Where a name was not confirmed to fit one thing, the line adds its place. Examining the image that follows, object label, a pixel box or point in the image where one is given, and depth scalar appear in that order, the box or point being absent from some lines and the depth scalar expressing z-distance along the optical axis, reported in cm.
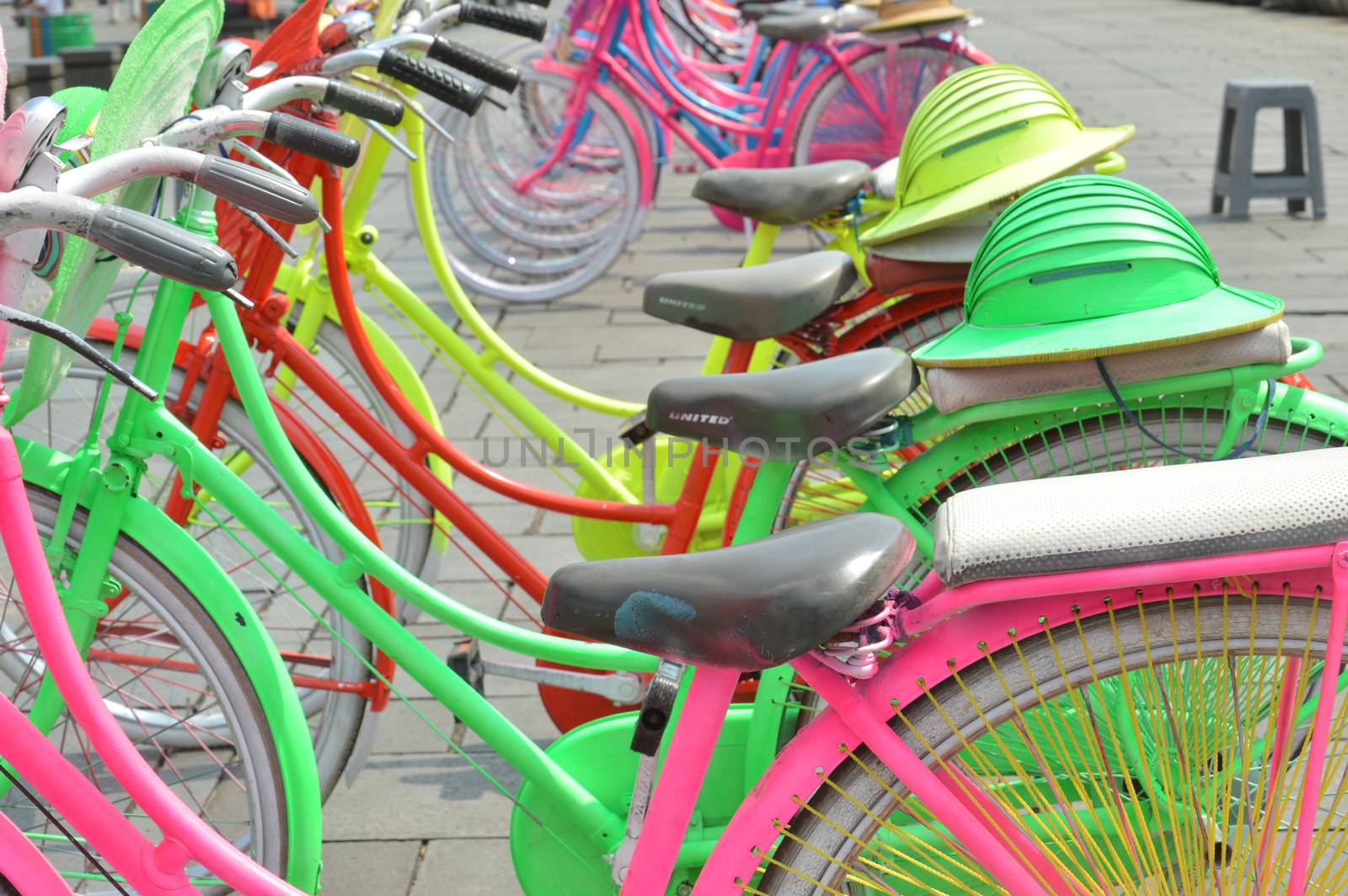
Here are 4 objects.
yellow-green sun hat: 242
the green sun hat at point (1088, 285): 193
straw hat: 605
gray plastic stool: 662
